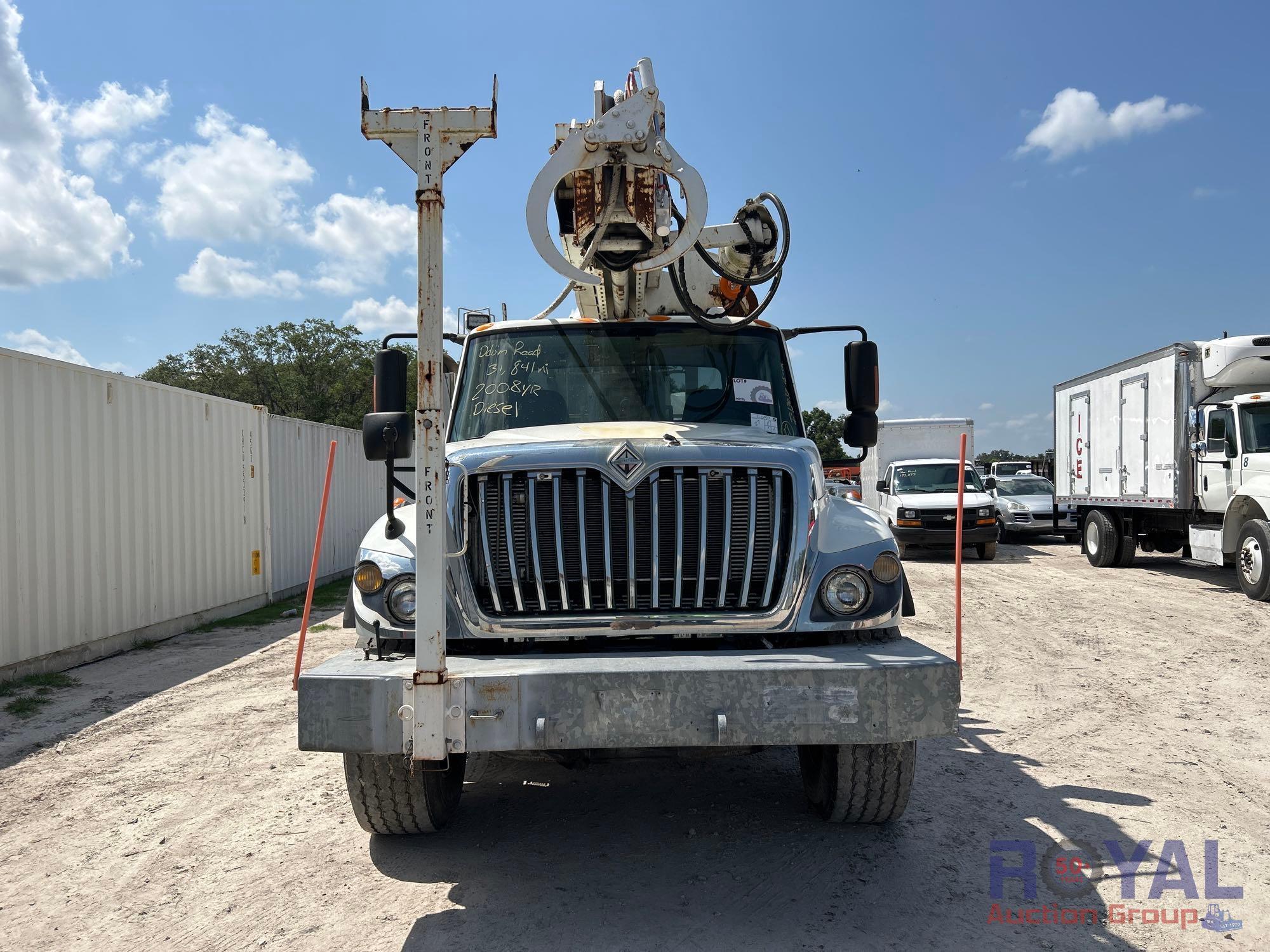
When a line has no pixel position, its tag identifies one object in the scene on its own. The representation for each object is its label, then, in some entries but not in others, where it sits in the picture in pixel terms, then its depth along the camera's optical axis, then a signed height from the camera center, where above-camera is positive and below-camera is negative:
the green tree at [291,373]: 47.34 +5.09
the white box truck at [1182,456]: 12.09 +0.16
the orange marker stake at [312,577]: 4.35 -0.59
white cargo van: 16.50 -0.41
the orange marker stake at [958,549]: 4.05 -0.37
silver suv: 20.70 -0.96
